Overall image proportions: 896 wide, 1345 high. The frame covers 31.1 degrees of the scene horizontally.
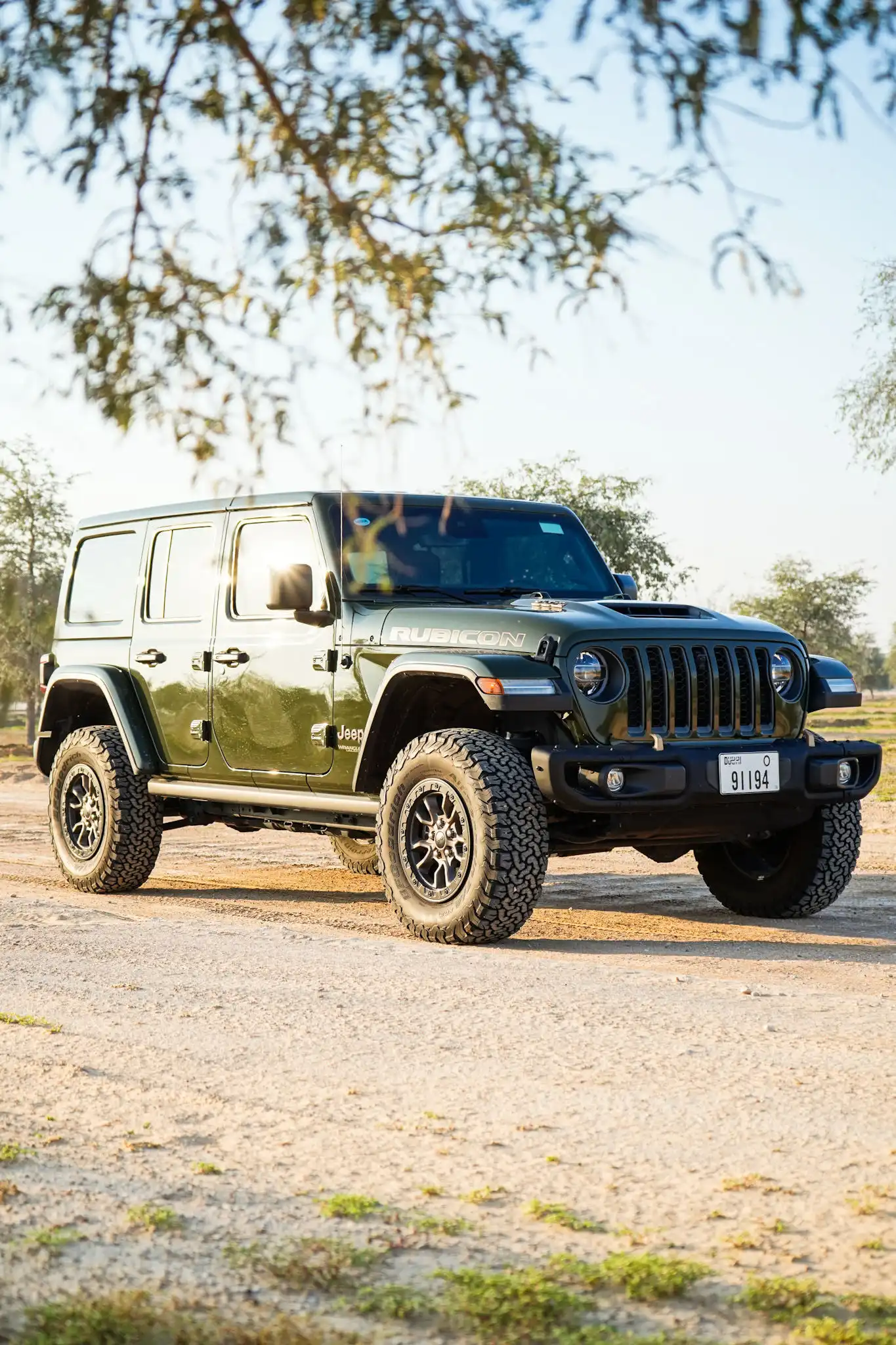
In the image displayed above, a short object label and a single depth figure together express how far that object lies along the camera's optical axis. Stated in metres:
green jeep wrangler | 7.56
